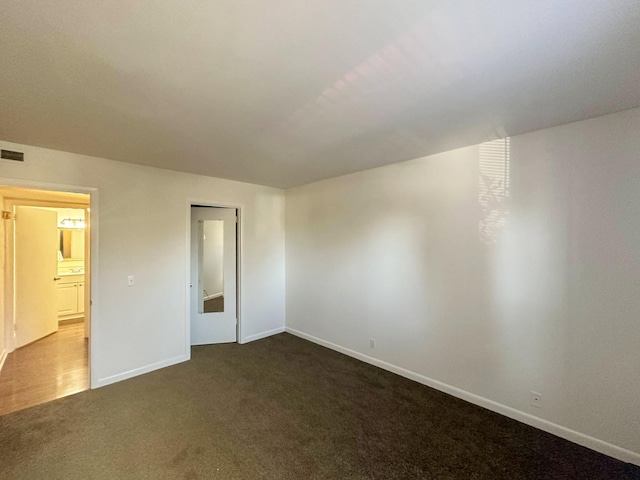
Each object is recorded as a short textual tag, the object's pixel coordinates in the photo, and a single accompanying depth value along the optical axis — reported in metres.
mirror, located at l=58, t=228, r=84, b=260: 6.25
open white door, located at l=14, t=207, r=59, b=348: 4.19
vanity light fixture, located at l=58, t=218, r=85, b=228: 6.19
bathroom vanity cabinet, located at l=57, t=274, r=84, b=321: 5.64
